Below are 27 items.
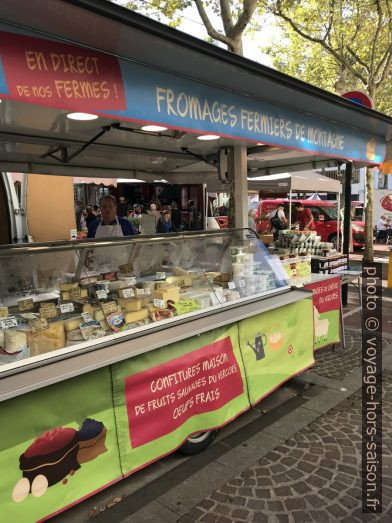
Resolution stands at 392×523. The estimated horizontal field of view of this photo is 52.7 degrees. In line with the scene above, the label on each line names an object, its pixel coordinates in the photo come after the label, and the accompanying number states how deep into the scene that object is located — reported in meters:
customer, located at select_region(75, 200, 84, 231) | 13.41
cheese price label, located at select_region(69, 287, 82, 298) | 3.02
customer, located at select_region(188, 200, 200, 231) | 14.45
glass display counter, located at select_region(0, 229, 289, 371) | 2.62
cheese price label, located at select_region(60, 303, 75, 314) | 2.85
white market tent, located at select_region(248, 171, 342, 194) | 9.30
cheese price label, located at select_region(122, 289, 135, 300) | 3.18
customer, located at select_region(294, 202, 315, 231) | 12.36
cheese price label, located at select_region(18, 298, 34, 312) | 2.86
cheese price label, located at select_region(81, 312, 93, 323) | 2.80
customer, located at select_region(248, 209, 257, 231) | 8.66
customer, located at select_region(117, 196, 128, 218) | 13.85
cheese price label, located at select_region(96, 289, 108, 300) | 3.06
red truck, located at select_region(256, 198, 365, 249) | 17.20
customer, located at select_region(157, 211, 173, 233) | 9.56
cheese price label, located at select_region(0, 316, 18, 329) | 2.59
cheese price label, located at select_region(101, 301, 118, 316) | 2.90
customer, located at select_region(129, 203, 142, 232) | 13.42
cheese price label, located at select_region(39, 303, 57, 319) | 2.80
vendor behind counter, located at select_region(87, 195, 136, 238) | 5.07
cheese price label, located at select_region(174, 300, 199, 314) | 3.24
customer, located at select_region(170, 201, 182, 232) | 14.69
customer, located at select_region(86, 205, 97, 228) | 11.07
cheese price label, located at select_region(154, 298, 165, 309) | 3.19
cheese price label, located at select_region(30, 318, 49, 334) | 2.58
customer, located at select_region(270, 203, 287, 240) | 13.98
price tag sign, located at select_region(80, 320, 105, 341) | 2.68
